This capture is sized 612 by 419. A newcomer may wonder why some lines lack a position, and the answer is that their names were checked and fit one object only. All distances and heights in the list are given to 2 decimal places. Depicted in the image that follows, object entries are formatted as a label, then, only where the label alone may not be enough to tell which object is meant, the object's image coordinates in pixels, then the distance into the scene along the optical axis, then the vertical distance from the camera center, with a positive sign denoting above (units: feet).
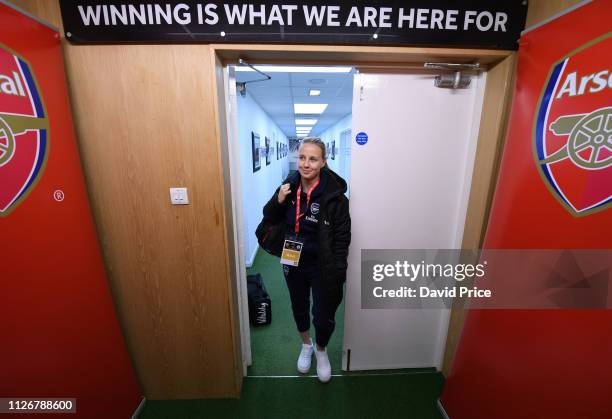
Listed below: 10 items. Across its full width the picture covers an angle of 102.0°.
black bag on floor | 7.86 -4.68
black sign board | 3.88 +2.17
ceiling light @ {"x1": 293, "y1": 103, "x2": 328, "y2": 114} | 16.89 +3.72
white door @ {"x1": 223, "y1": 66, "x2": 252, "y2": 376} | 4.93 -1.03
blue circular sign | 5.08 +0.42
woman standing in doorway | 5.03 -1.51
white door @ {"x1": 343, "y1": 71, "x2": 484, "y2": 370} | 5.00 -0.23
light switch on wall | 4.54 -0.71
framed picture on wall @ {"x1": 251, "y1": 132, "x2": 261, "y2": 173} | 13.48 +0.44
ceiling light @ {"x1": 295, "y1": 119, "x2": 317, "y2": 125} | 27.09 +4.17
